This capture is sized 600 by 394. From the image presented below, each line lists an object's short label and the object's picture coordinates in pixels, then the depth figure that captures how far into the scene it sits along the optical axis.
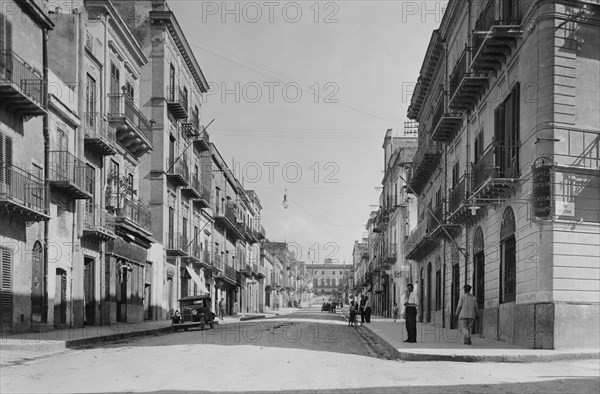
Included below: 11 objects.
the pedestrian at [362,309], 34.75
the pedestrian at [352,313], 32.85
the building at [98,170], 23.61
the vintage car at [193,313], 27.03
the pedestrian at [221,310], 42.84
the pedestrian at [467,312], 16.89
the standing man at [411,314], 17.25
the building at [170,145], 37.19
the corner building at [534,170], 15.35
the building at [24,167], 19.20
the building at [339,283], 180.60
